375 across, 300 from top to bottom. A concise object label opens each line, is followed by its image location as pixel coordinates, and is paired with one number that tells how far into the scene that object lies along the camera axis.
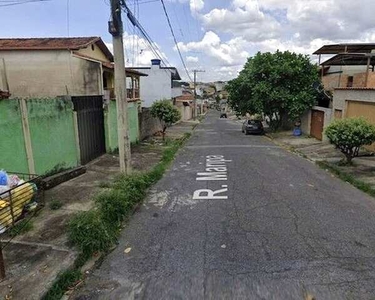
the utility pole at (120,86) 7.54
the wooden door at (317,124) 19.23
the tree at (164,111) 17.77
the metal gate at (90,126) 10.02
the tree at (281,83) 21.94
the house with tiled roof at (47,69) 14.63
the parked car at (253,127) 24.84
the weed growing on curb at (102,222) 3.89
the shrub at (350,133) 9.55
